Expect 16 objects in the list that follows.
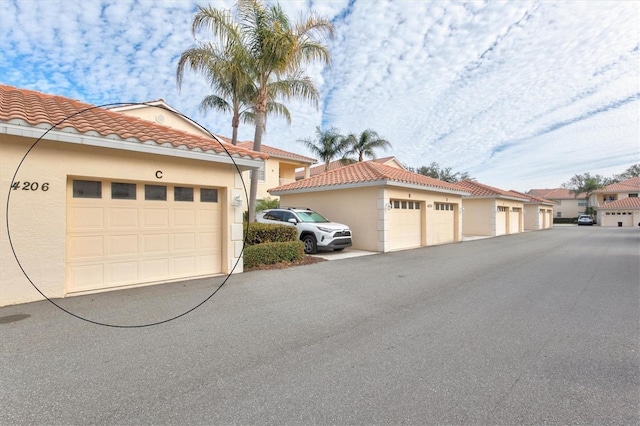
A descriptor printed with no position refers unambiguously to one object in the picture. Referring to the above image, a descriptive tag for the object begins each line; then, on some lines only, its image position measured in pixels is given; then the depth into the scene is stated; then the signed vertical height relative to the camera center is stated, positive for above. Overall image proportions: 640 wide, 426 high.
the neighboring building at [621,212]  39.94 +0.54
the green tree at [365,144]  26.05 +5.94
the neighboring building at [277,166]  21.66 +3.78
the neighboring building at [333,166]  30.02 +5.36
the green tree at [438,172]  43.66 +6.13
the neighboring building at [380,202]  12.99 +0.64
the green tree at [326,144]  25.25 +5.74
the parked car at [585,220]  45.06 -0.53
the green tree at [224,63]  10.69 +5.59
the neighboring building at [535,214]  33.10 +0.25
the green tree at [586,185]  50.53 +5.28
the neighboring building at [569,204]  58.82 +2.28
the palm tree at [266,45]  10.59 +5.91
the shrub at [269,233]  9.65 -0.54
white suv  11.66 -0.45
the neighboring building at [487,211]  23.20 +0.40
